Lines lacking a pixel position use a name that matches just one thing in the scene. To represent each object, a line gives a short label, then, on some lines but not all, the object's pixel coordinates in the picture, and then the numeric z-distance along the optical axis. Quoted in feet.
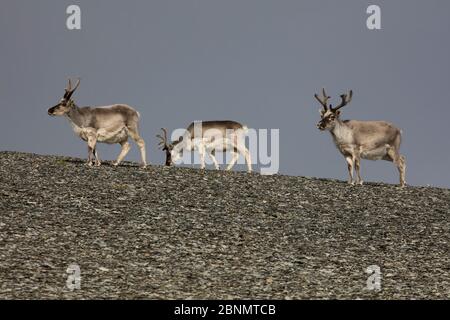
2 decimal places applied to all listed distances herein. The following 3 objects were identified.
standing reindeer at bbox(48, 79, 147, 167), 104.47
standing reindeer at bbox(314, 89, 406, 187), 105.19
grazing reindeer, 117.19
